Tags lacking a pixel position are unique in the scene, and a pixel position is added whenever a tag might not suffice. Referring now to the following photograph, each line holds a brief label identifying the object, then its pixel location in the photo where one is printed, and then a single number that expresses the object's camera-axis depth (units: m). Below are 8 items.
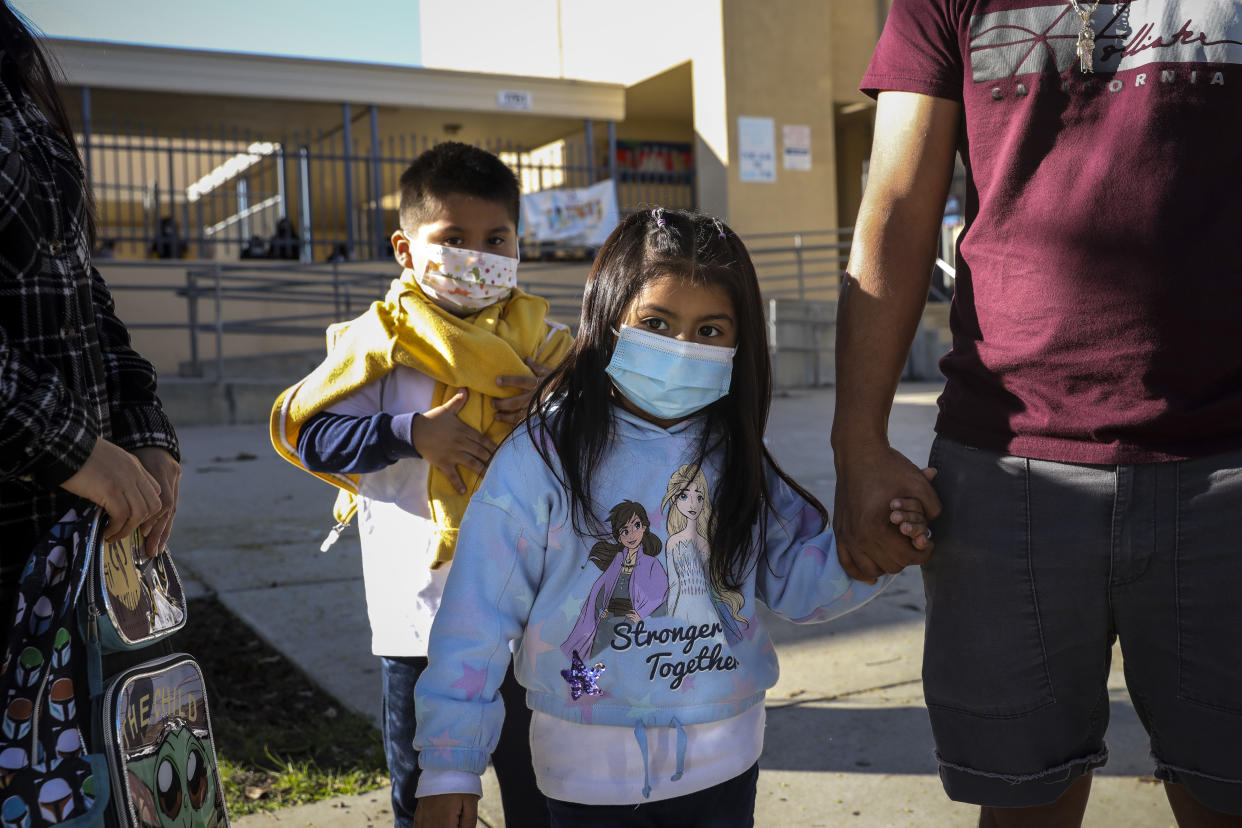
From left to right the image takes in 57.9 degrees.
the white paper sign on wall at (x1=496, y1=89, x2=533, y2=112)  15.54
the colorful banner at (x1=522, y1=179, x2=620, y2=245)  14.98
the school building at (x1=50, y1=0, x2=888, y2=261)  14.06
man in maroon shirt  1.48
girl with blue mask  1.59
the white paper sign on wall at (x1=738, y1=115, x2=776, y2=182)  15.85
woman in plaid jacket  1.40
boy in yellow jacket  2.02
